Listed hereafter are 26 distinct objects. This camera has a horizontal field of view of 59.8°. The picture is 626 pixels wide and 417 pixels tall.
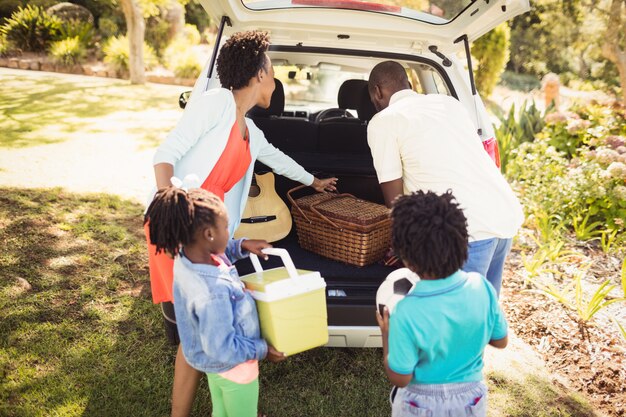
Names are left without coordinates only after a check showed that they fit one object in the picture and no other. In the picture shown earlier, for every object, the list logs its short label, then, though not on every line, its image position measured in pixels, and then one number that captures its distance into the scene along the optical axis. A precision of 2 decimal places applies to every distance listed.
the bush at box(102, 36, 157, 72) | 12.33
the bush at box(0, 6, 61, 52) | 13.02
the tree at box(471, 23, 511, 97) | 12.52
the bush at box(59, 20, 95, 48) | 13.26
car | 2.52
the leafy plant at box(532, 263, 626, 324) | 3.25
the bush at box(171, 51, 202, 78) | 12.55
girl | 1.73
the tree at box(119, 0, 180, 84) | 10.94
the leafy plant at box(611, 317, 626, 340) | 3.09
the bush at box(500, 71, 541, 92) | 19.21
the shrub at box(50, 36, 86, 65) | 12.49
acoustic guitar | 3.08
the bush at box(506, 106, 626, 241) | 4.34
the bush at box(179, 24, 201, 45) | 15.24
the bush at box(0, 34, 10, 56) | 12.84
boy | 1.62
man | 2.21
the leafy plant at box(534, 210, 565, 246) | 4.15
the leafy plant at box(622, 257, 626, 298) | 3.36
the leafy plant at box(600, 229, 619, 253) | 4.08
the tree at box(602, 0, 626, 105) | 6.87
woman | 2.18
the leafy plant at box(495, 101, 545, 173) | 5.64
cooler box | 1.86
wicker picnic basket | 2.83
